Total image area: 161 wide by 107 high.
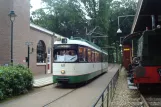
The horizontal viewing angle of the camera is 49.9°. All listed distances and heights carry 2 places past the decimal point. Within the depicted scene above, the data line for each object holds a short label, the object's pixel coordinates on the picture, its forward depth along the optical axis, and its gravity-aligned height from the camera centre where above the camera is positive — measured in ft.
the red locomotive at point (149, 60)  24.81 -0.48
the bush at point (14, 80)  24.70 -3.57
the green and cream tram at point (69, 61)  33.78 -0.74
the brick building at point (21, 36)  43.29 +6.00
